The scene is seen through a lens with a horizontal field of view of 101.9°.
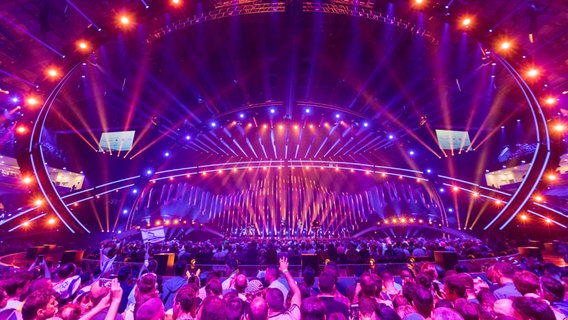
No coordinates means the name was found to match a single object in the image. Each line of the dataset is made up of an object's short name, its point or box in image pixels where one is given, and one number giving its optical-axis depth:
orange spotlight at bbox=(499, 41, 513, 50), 8.41
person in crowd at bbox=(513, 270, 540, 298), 2.98
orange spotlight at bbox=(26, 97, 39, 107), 8.60
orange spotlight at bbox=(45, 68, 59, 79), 8.59
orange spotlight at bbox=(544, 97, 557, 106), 8.60
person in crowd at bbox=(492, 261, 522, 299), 3.52
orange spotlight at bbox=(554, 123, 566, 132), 8.59
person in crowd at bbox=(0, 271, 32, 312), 3.02
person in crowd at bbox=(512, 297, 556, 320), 2.03
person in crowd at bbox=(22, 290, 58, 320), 2.29
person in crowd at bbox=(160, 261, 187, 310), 4.20
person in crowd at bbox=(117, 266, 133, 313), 4.08
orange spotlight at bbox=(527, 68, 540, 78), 8.53
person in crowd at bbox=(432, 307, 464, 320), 1.83
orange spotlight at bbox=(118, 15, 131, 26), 8.52
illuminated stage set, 9.63
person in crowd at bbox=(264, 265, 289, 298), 3.87
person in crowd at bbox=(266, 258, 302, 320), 2.44
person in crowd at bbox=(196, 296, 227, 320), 2.02
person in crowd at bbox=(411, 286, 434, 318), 2.36
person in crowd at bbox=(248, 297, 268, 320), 2.19
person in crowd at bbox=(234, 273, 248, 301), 3.62
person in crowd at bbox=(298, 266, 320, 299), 3.90
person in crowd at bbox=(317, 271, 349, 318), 2.83
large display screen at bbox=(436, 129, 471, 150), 19.61
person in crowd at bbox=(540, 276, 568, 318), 2.86
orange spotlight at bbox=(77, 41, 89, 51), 8.66
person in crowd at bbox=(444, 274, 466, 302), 2.90
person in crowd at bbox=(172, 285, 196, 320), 2.40
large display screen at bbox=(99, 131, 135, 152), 19.28
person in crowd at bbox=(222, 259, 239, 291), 4.34
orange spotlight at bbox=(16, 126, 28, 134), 8.68
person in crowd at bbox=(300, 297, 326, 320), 2.18
